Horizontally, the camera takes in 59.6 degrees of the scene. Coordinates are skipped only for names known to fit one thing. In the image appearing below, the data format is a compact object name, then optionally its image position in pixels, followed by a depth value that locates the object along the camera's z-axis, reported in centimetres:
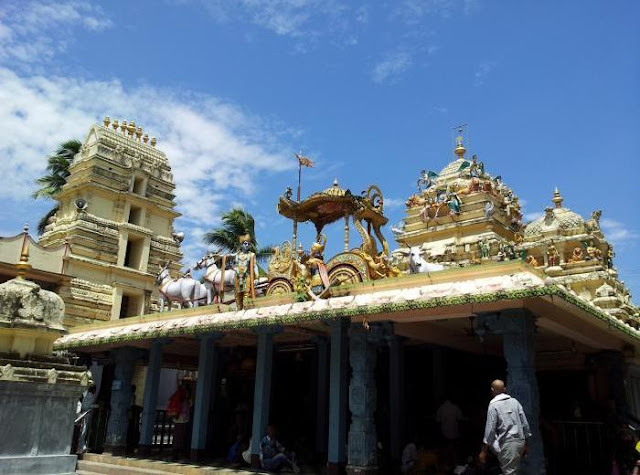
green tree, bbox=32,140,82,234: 2973
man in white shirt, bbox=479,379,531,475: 684
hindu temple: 920
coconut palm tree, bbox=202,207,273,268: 3045
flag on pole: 1564
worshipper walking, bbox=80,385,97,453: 1388
